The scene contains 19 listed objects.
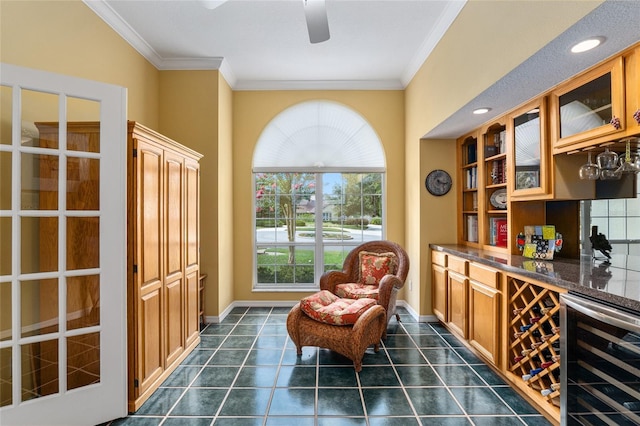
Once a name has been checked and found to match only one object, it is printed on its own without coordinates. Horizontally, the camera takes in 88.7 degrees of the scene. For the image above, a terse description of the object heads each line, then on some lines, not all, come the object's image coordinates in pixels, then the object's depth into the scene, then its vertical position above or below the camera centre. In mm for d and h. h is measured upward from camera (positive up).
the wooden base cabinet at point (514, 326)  2100 -861
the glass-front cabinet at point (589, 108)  1904 +686
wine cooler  1456 -749
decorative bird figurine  2430 -223
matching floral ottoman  2770 -977
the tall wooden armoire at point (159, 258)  2275 -336
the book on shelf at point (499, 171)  3219 +427
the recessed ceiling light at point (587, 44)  1732 +923
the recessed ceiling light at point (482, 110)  2895 +930
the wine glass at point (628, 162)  2029 +323
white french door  1885 -207
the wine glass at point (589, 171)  2252 +294
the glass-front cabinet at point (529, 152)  2555 +515
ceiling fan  1919 +1211
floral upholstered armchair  3431 -662
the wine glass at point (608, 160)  2105 +345
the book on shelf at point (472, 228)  3713 -165
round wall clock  3980 +395
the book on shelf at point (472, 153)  3760 +711
